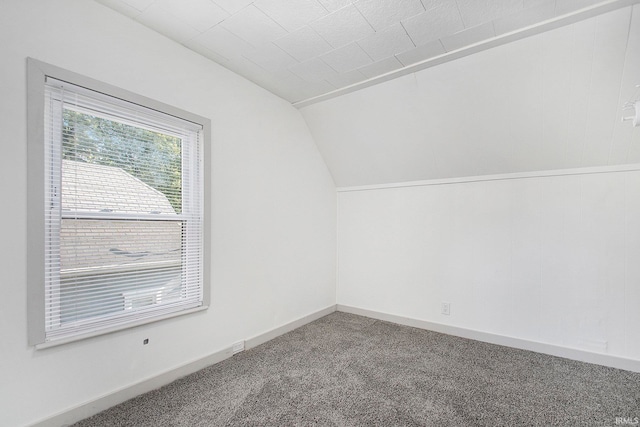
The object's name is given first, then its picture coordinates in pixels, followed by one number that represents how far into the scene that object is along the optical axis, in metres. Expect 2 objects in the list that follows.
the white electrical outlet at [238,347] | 2.55
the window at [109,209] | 1.59
